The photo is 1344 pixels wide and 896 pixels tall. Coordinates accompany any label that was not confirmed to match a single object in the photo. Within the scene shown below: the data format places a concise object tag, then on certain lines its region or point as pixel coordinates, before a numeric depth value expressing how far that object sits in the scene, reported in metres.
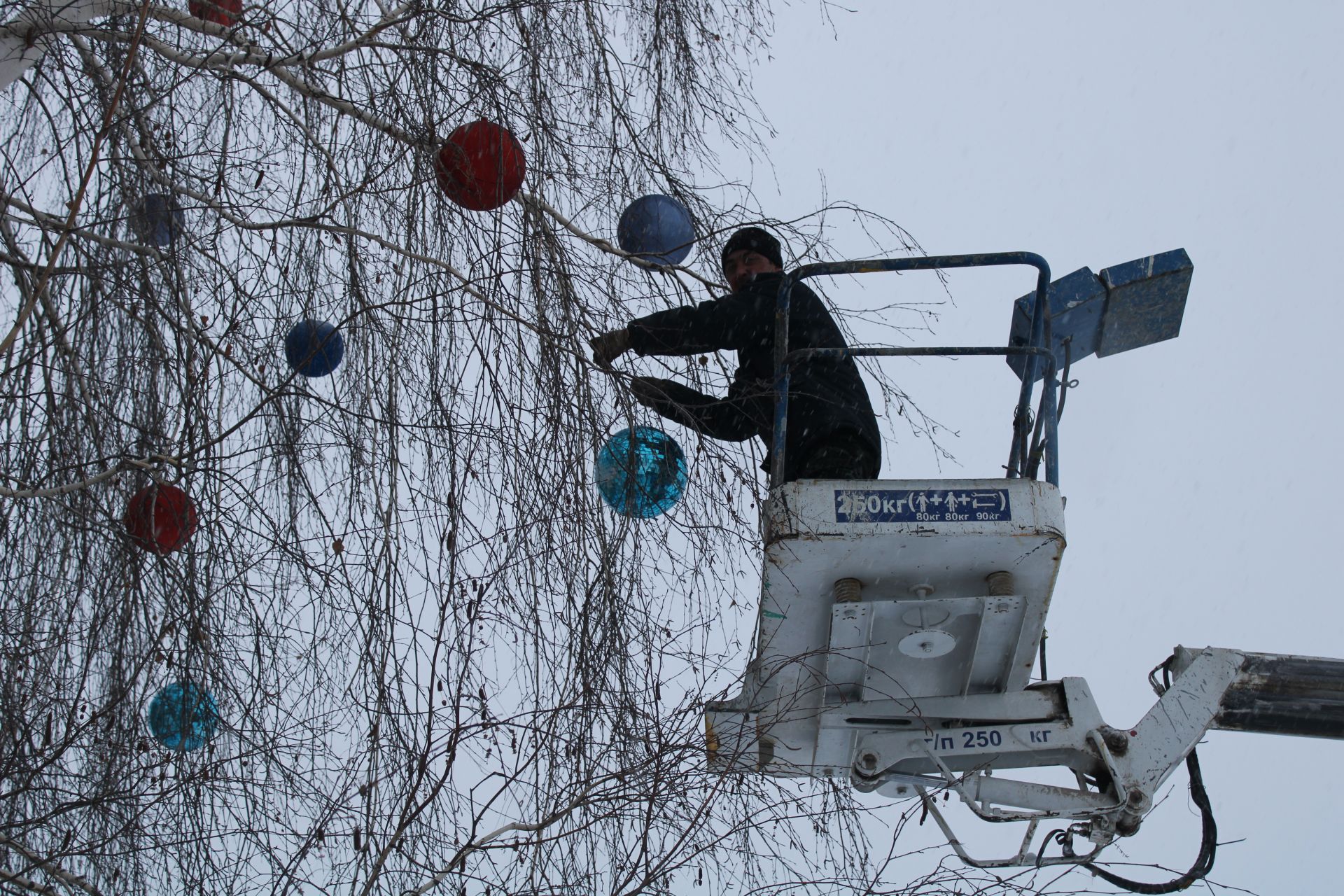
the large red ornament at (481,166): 4.05
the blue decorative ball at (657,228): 4.69
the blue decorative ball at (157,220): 3.93
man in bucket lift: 4.50
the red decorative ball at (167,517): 3.82
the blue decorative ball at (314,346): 4.30
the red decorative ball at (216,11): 4.62
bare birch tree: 3.70
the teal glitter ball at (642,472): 4.10
